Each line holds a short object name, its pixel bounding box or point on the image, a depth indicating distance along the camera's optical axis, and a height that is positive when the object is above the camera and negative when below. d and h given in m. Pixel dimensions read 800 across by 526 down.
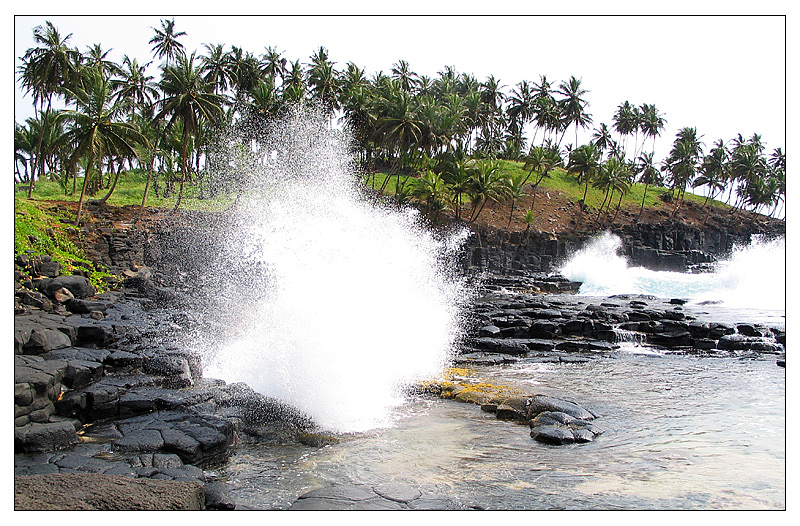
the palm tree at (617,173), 52.03 +8.89
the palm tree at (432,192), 40.91 +5.44
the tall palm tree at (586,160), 51.09 +10.04
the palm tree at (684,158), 60.38 +12.30
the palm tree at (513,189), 46.12 +6.55
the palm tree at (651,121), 64.31 +17.30
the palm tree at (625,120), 63.91 +17.20
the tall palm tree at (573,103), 58.55 +17.63
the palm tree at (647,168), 66.05 +12.14
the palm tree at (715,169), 60.06 +10.80
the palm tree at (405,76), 57.14 +19.92
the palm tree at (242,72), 44.69 +16.10
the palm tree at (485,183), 43.09 +6.46
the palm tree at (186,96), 29.47 +9.15
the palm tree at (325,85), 42.16 +14.08
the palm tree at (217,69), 42.44 +15.58
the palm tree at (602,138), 64.15 +15.15
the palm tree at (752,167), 57.56 +10.56
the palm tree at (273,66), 46.44 +17.03
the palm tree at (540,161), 54.62 +10.74
